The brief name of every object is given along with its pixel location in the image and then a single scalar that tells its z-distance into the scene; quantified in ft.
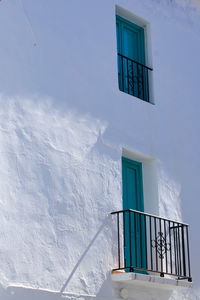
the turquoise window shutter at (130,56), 47.70
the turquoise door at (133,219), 43.50
